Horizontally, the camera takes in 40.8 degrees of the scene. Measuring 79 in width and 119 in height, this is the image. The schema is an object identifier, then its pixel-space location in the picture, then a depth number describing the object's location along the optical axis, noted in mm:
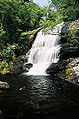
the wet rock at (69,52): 12873
